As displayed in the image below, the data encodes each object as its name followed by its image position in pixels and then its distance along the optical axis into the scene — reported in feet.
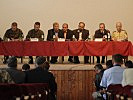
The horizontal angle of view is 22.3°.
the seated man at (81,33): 36.28
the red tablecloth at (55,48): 32.45
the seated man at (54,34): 35.19
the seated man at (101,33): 35.91
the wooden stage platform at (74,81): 31.37
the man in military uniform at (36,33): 35.78
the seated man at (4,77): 17.81
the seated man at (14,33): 35.81
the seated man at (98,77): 22.68
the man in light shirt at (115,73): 19.75
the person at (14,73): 19.12
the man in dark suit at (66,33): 35.94
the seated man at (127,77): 17.45
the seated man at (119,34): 35.92
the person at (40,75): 19.63
